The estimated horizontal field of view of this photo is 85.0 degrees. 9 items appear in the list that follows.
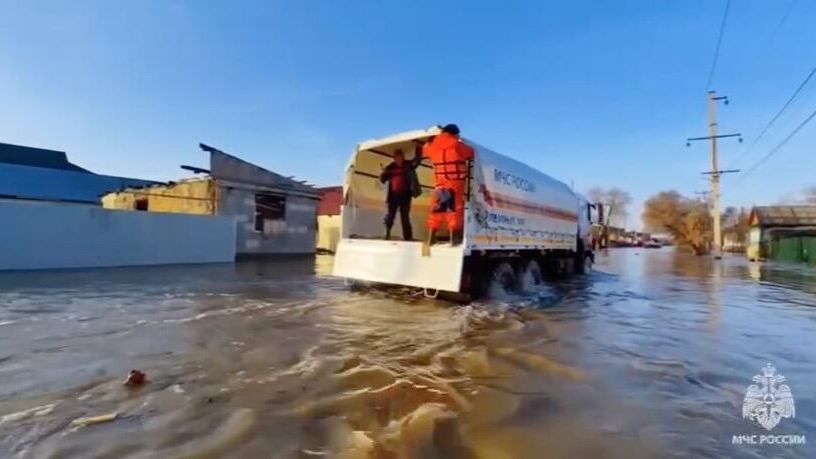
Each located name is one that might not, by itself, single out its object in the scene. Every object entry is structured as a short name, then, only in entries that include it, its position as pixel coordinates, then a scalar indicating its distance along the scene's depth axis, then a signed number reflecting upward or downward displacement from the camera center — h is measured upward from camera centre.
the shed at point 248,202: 20.03 +1.71
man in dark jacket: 9.29 +1.17
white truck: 7.62 +0.27
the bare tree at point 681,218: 44.91 +3.44
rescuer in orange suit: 7.47 +1.12
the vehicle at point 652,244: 70.01 +0.74
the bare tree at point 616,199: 77.00 +8.44
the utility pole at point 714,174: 30.41 +5.19
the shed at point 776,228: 29.61 +1.67
